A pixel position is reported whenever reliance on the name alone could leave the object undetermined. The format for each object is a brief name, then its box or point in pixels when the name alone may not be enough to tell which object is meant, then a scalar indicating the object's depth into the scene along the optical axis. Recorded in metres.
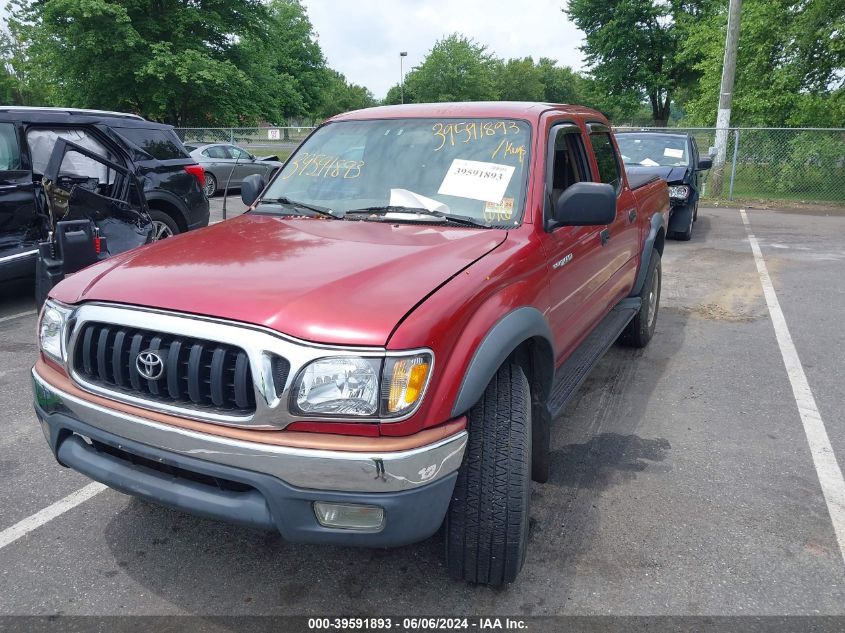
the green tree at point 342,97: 60.80
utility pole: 16.08
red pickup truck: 2.04
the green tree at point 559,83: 96.62
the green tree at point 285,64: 27.06
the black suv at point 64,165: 6.11
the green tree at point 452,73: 62.94
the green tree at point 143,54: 22.42
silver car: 16.84
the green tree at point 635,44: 29.92
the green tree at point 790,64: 16.25
